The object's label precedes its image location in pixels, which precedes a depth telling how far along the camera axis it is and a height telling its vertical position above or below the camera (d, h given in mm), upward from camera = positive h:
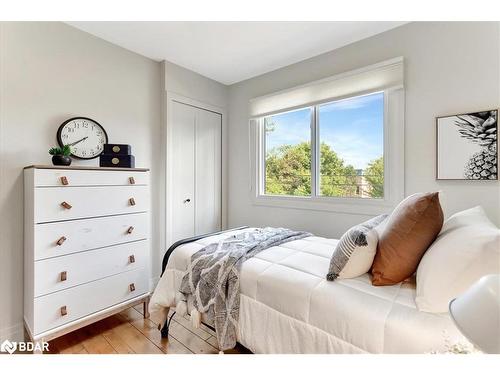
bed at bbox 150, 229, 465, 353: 971 -554
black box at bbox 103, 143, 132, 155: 2158 +326
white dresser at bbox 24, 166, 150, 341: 1667 -429
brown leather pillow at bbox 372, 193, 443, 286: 1183 -242
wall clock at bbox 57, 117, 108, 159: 2139 +449
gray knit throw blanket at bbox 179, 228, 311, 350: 1451 -597
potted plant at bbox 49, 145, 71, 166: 1852 +228
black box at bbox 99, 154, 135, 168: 2143 +225
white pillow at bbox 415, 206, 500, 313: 940 -298
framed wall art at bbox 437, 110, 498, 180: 1813 +313
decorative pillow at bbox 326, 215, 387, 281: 1295 -355
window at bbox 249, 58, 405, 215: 2305 +491
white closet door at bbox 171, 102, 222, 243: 3006 +208
